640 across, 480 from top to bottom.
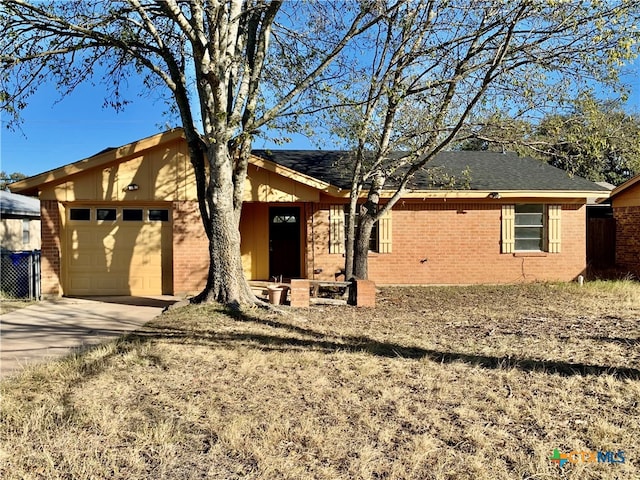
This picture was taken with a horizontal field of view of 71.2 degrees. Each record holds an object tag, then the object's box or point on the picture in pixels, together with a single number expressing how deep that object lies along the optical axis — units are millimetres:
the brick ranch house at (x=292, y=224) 10844
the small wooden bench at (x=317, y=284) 9688
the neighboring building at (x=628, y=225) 14461
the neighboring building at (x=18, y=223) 17453
